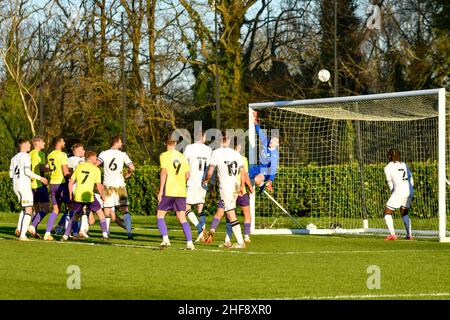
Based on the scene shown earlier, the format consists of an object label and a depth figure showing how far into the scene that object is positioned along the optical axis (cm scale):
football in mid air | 2717
